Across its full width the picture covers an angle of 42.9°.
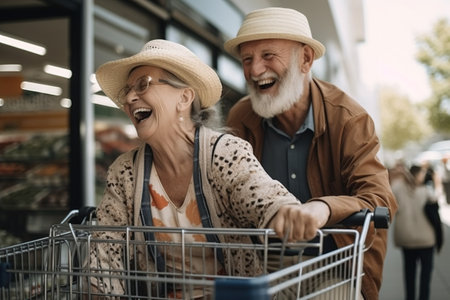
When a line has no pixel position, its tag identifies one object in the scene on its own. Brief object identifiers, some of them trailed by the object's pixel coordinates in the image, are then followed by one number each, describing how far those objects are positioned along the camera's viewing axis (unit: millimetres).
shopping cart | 1660
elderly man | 2420
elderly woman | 1985
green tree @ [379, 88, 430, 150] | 66438
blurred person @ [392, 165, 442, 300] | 7621
